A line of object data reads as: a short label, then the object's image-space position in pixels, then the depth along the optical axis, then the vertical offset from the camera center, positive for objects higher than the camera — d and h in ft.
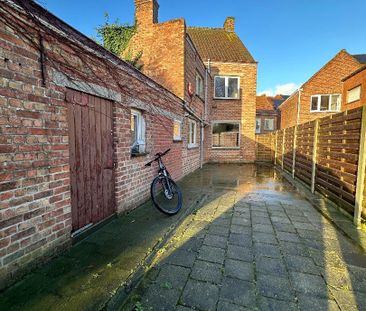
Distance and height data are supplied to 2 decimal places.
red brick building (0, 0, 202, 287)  6.81 +0.14
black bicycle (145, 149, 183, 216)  14.66 -4.06
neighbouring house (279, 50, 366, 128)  55.57 +13.85
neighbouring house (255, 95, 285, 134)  84.23 +8.29
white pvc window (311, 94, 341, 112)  55.68 +10.46
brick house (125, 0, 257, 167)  28.22 +10.81
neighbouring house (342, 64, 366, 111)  44.14 +11.87
